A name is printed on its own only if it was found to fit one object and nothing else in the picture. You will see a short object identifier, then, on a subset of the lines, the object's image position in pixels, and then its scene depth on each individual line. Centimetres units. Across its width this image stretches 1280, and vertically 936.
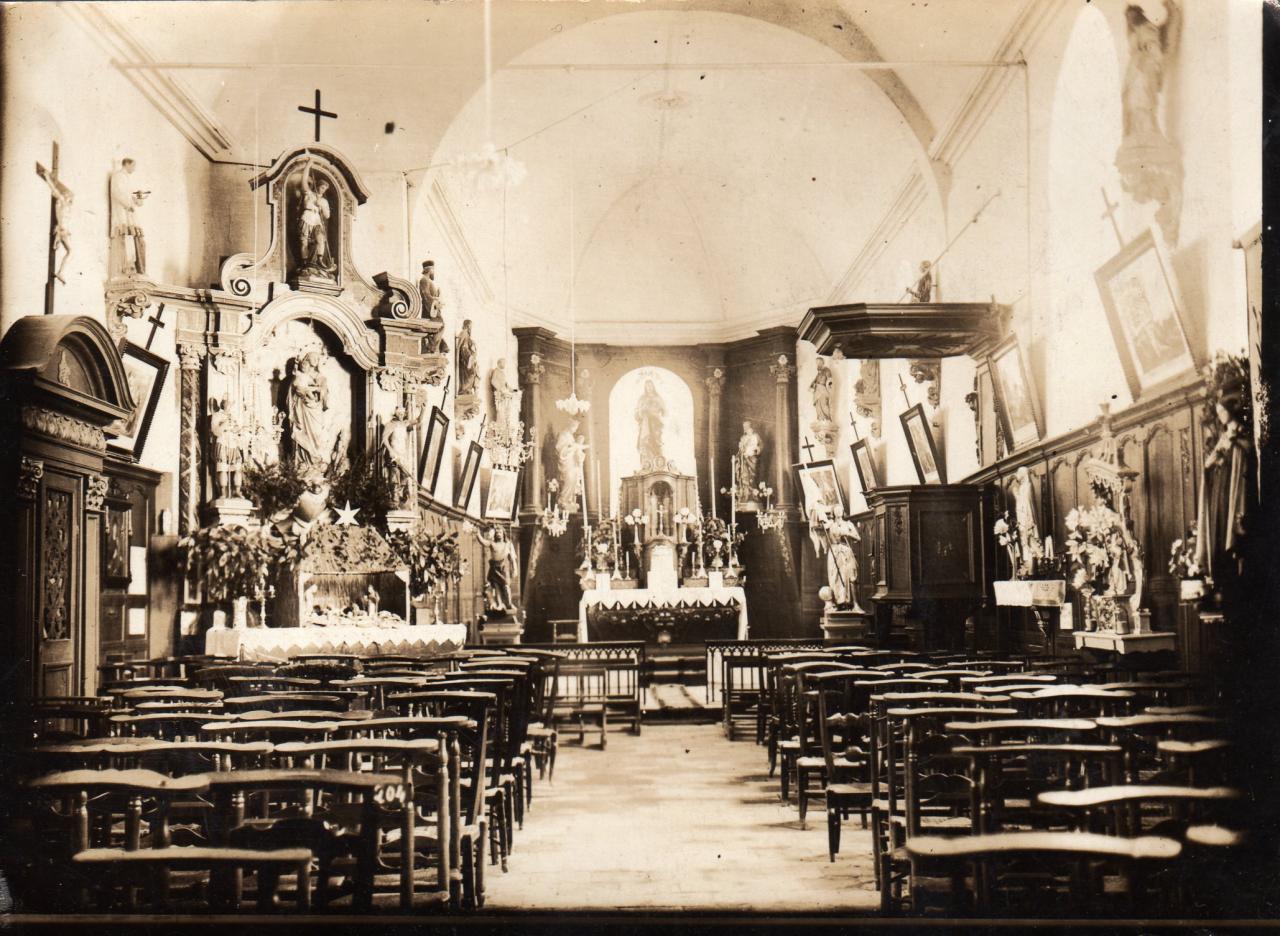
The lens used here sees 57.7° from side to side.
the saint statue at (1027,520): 1056
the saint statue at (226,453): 1205
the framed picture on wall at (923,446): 1473
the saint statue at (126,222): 1053
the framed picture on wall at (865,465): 1780
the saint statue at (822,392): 2022
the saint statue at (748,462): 2156
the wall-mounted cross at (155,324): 1164
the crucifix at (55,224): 914
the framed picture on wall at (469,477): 1708
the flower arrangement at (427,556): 1267
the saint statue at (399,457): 1329
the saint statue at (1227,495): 677
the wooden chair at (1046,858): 293
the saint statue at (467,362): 1686
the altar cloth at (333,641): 1157
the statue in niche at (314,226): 1297
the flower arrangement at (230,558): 1132
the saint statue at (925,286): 1477
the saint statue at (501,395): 1955
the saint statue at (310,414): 1295
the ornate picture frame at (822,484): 1977
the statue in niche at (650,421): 2231
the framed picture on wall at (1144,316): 820
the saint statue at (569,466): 2155
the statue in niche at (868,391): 1788
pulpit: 1242
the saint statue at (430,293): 1403
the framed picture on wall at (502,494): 1914
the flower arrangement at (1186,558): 743
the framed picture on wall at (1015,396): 1120
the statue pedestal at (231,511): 1195
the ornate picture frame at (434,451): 1473
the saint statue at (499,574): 1549
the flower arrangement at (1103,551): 854
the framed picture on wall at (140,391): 1070
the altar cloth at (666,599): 1812
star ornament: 1270
